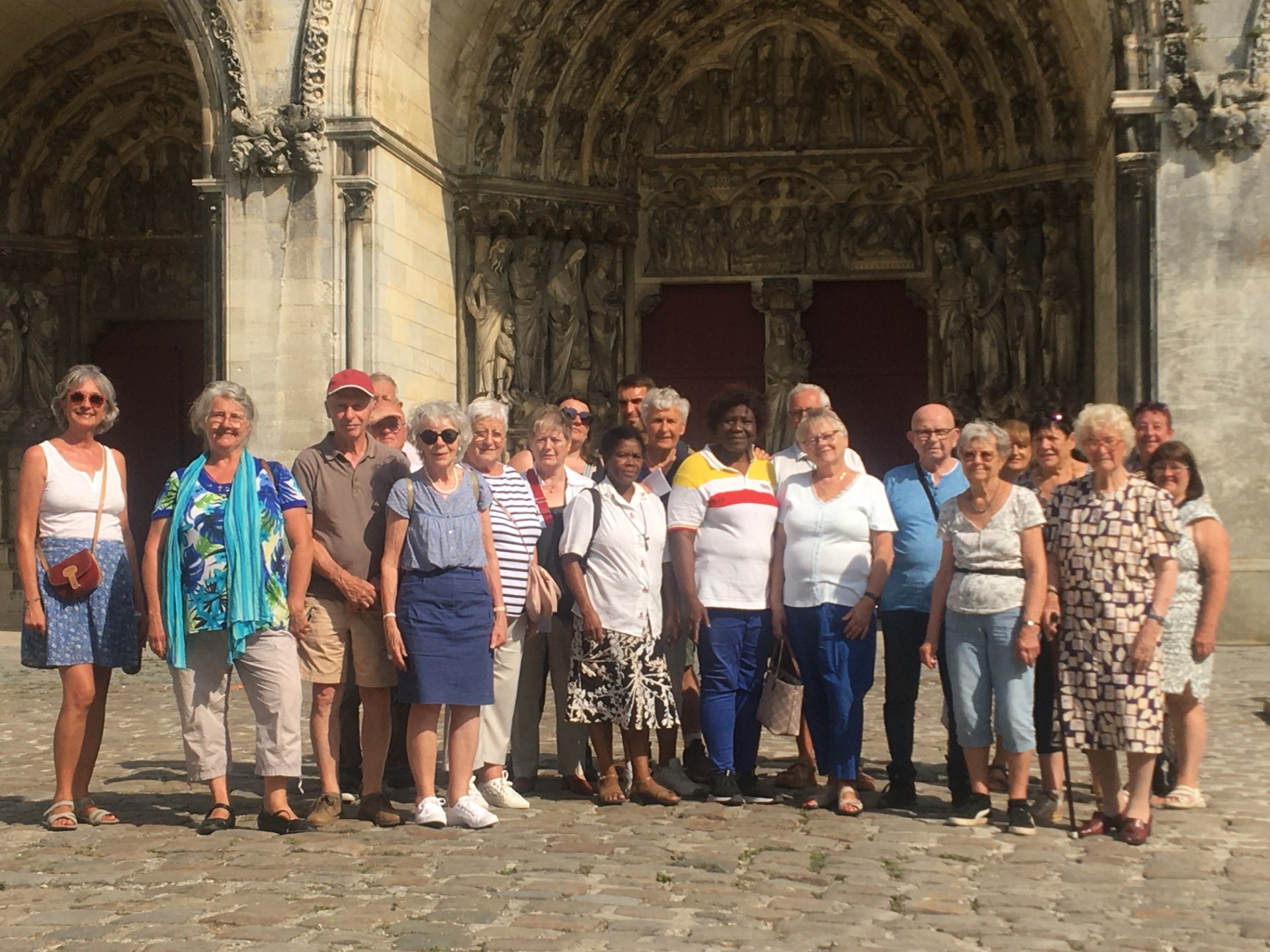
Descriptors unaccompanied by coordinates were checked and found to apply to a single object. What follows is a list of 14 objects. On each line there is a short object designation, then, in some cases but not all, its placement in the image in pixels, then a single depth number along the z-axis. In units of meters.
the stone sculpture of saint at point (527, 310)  14.77
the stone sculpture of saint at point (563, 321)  15.05
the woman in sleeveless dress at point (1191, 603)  6.29
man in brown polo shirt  6.25
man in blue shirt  6.47
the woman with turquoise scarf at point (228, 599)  6.02
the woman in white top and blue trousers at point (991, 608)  6.05
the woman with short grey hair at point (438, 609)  6.10
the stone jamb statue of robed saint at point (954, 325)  14.75
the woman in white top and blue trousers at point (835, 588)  6.44
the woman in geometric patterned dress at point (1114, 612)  5.86
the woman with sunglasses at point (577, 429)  7.52
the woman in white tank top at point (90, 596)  6.19
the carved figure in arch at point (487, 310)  14.55
